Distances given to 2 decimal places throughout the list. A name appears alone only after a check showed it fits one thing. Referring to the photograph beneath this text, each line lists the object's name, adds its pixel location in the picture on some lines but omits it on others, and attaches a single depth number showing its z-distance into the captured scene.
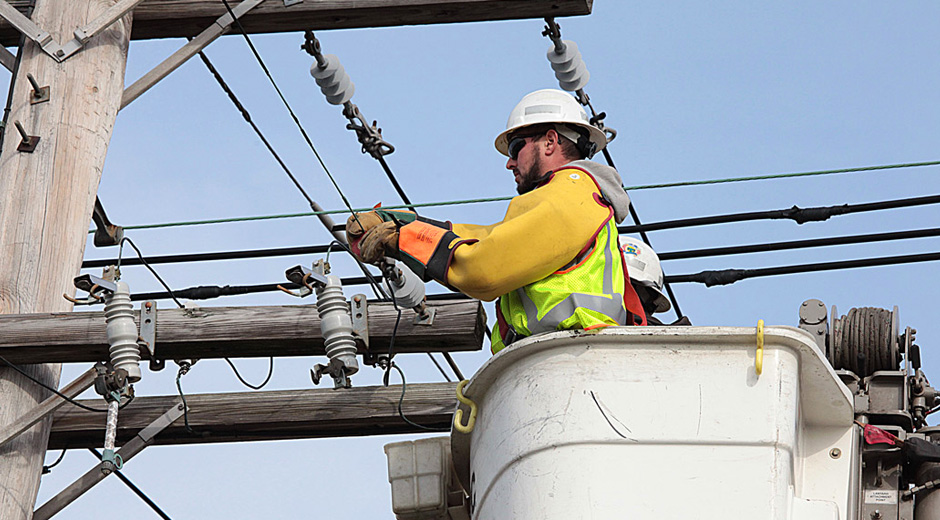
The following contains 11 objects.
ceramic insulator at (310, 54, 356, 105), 19.00
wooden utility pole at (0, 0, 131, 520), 15.17
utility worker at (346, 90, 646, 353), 12.13
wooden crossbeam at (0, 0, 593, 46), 17.36
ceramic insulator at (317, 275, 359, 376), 14.62
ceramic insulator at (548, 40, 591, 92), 20.19
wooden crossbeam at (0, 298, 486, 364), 14.96
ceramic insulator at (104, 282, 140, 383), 14.90
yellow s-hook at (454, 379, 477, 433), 12.38
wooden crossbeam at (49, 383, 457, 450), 15.81
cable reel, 13.77
